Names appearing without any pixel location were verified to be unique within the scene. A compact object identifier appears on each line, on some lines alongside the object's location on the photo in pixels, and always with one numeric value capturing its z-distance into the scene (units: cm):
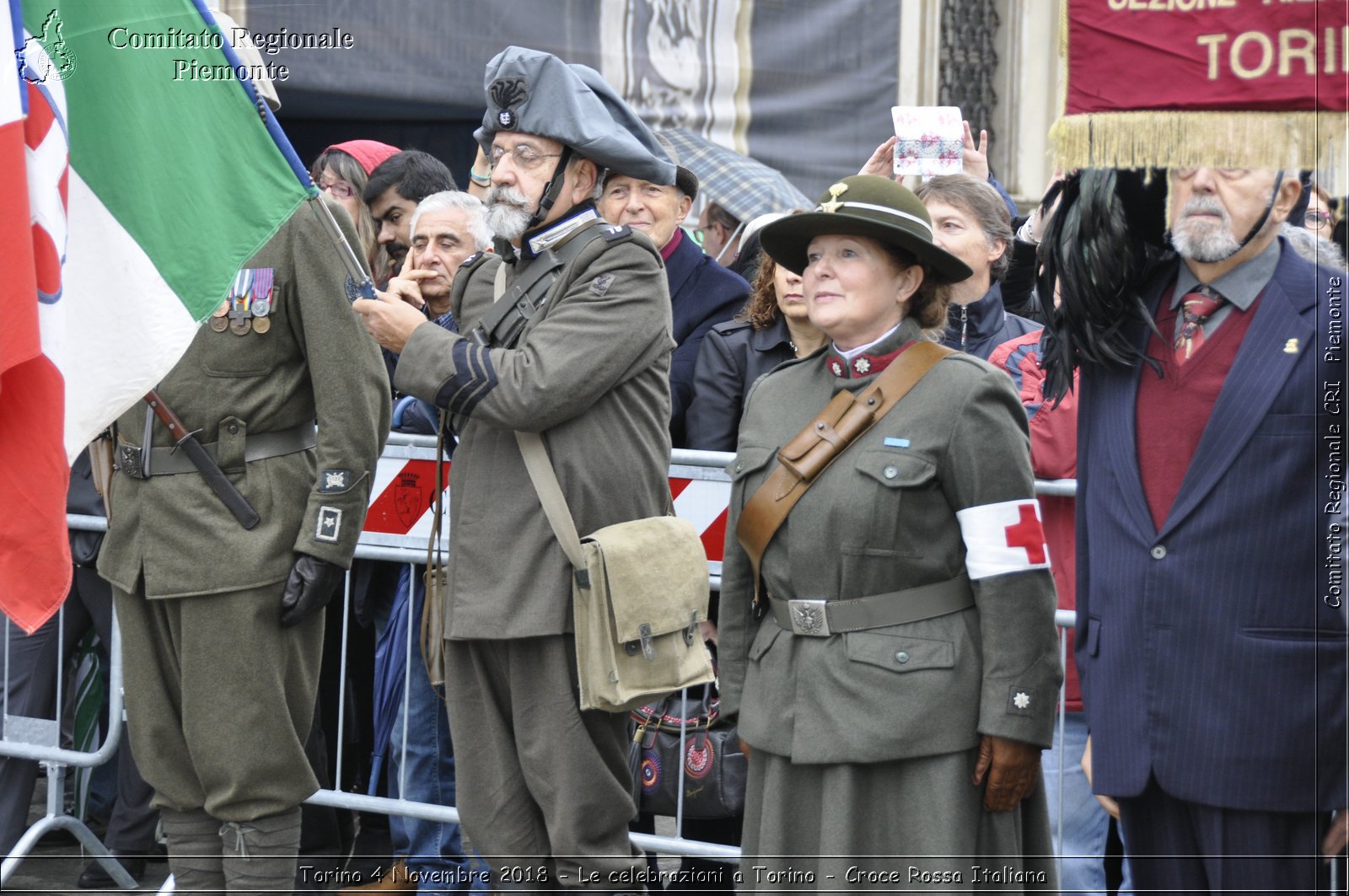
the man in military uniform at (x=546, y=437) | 805
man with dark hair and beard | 1238
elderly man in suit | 625
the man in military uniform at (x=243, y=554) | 882
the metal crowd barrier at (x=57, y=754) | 1116
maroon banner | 554
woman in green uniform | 684
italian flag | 694
